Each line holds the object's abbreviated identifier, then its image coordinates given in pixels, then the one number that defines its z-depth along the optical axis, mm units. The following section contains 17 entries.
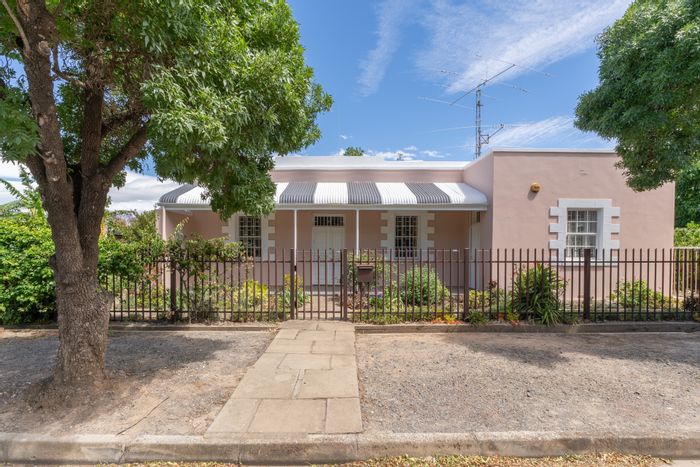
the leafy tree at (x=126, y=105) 3469
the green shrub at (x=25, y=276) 6832
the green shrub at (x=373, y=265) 7965
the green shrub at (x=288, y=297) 7605
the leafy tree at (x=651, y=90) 5215
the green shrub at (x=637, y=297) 8414
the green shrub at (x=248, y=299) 7445
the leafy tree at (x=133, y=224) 9675
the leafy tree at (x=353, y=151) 37719
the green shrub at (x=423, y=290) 8000
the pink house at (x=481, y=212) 10289
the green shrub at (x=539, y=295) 7215
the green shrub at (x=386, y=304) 7520
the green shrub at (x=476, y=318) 7180
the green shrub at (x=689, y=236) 12375
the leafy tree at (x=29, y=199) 10211
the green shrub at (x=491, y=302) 7379
